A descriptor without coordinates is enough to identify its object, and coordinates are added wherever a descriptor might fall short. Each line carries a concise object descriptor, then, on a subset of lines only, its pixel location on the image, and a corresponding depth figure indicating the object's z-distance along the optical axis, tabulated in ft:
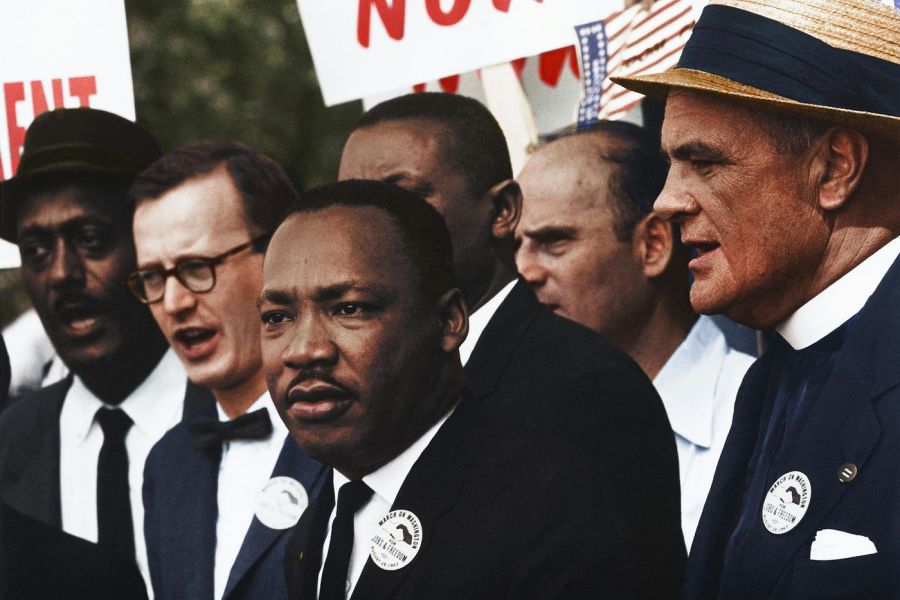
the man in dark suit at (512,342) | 12.21
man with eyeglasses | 13.78
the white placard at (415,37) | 14.34
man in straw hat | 9.40
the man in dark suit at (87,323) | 15.44
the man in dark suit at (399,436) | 10.47
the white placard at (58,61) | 15.66
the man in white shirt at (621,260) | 13.35
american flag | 13.47
